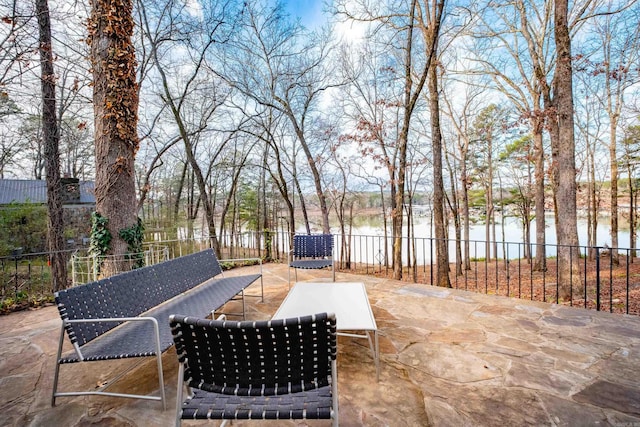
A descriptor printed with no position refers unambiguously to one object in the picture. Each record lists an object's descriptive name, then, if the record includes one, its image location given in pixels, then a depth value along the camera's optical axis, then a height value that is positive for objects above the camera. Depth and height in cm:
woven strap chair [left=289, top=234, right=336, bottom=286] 471 -55
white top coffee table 209 -81
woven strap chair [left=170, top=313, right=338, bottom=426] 111 -64
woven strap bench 166 -72
